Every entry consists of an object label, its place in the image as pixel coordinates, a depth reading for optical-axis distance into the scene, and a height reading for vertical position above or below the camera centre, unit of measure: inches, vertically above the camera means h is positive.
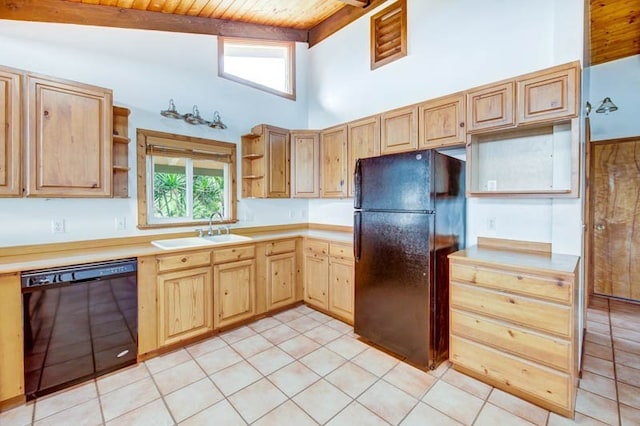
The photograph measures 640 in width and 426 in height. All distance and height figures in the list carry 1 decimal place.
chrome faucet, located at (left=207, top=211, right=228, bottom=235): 127.9 -3.7
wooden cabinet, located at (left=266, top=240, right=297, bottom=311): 131.0 -29.6
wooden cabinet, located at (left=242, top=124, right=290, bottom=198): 137.6 +23.5
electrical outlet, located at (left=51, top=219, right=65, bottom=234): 93.6 -5.3
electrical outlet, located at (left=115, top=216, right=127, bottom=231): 106.2 -4.8
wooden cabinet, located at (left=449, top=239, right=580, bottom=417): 69.4 -29.9
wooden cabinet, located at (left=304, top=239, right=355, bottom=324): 121.1 -30.0
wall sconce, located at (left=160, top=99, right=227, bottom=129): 114.6 +38.8
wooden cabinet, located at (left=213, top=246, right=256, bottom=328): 113.0 -31.5
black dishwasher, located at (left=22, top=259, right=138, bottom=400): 76.4 -32.3
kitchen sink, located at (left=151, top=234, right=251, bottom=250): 110.3 -12.7
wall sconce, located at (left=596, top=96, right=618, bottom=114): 127.8 +46.6
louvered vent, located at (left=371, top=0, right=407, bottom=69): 126.0 +81.3
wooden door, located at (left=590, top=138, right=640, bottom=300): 144.1 -3.6
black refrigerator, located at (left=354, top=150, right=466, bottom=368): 88.5 -11.8
